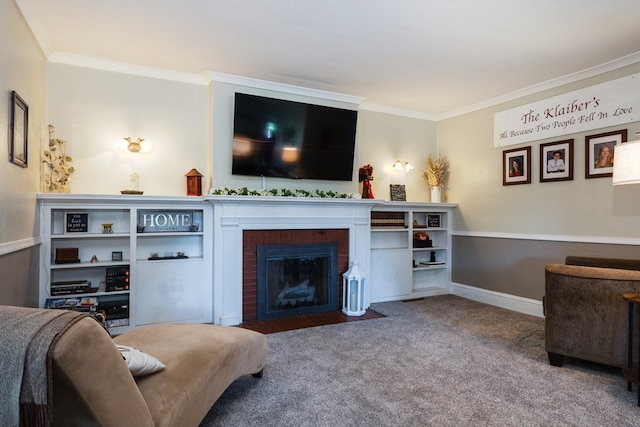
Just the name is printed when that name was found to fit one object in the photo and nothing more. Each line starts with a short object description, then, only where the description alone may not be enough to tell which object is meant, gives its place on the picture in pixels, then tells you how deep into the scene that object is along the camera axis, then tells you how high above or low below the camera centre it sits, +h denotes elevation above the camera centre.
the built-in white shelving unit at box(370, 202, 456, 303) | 4.73 -0.44
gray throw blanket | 0.87 -0.41
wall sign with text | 3.38 +1.12
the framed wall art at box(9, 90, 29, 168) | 2.44 +0.61
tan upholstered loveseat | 0.93 -0.70
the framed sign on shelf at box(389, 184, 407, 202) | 5.03 +0.35
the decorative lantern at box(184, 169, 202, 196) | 3.77 +0.35
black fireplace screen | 3.91 -0.71
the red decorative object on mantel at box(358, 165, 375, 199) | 4.66 +0.50
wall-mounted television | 3.88 +0.89
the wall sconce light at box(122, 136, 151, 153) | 3.62 +0.71
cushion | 1.47 -0.62
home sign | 3.68 -0.05
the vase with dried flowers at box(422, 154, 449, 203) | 5.17 +0.63
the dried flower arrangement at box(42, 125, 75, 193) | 3.28 +0.45
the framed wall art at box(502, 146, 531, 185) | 4.21 +0.63
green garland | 3.74 +0.27
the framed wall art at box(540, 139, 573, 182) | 3.82 +0.63
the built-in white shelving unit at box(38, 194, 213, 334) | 3.22 -0.42
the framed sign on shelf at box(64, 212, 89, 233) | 3.38 -0.06
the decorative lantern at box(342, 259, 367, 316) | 4.09 -0.85
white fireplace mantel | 3.70 -0.07
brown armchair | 2.45 -0.67
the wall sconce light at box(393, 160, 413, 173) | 5.06 +0.72
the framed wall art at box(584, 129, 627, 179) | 3.46 +0.66
